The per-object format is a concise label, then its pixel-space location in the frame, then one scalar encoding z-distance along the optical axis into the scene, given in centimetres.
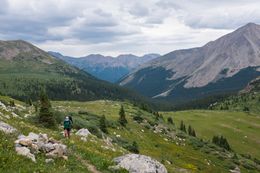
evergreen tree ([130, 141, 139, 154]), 2847
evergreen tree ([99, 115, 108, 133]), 3677
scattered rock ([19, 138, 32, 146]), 1272
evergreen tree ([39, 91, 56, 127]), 2454
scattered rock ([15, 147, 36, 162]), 1178
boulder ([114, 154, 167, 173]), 1482
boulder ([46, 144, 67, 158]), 1299
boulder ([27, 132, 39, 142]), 1385
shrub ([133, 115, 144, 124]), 6029
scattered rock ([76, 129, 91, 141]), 2162
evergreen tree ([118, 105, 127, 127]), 5084
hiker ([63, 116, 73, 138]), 1989
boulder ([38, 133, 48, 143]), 1422
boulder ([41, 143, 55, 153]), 1330
